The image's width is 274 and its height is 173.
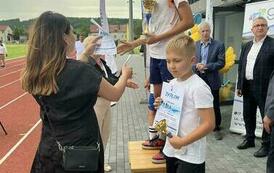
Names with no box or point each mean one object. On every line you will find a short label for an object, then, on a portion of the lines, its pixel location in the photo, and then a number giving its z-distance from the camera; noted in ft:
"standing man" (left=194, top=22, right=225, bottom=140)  13.52
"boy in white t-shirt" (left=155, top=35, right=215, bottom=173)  5.51
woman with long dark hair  5.07
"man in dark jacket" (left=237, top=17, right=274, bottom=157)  11.42
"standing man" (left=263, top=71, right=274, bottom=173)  7.84
